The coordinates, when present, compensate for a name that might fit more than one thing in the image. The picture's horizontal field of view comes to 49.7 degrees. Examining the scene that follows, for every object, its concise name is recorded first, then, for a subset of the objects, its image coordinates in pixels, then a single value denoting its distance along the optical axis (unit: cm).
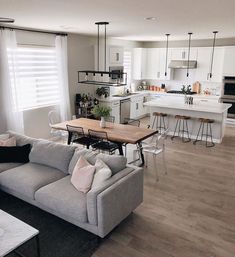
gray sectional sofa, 283
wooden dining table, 444
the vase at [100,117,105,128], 512
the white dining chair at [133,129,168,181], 464
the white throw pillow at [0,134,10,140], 431
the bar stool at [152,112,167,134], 734
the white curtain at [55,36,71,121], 616
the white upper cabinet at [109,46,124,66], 769
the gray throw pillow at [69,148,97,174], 348
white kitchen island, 645
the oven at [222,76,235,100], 776
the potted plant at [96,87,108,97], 760
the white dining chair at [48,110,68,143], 610
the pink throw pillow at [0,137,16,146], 414
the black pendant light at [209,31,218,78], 796
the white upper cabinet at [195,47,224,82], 800
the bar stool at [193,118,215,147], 639
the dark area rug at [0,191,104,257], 279
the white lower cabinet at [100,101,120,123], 748
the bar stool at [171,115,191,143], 679
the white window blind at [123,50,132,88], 888
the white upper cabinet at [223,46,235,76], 764
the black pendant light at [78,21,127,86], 714
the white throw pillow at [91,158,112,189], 304
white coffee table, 231
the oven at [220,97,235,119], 779
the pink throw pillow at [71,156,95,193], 309
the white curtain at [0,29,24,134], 504
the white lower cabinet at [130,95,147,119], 860
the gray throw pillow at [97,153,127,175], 330
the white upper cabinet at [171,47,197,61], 839
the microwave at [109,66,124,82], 778
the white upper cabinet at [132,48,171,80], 910
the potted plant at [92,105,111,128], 503
